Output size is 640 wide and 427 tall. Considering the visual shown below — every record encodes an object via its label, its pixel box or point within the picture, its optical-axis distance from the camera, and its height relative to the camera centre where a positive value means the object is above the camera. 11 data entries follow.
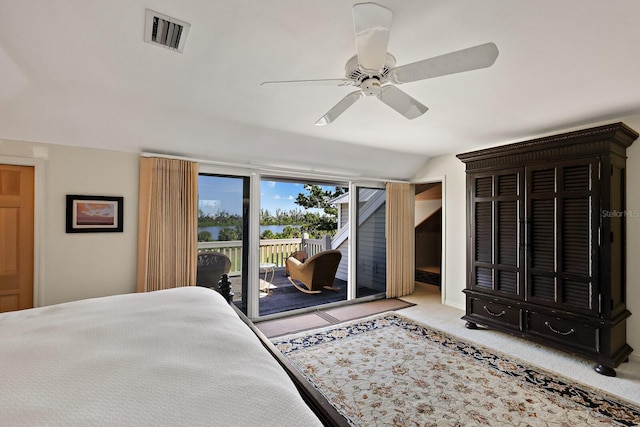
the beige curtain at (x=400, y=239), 4.93 -0.34
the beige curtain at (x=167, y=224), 3.02 -0.05
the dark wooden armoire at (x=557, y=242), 2.61 -0.22
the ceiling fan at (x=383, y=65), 1.24 +0.80
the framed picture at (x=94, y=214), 2.78 +0.05
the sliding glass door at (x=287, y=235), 3.64 -0.28
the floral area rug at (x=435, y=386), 2.01 -1.36
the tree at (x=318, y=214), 7.71 +0.25
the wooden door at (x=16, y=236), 2.59 -0.16
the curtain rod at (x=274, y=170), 3.21 +0.68
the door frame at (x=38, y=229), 2.64 -0.09
